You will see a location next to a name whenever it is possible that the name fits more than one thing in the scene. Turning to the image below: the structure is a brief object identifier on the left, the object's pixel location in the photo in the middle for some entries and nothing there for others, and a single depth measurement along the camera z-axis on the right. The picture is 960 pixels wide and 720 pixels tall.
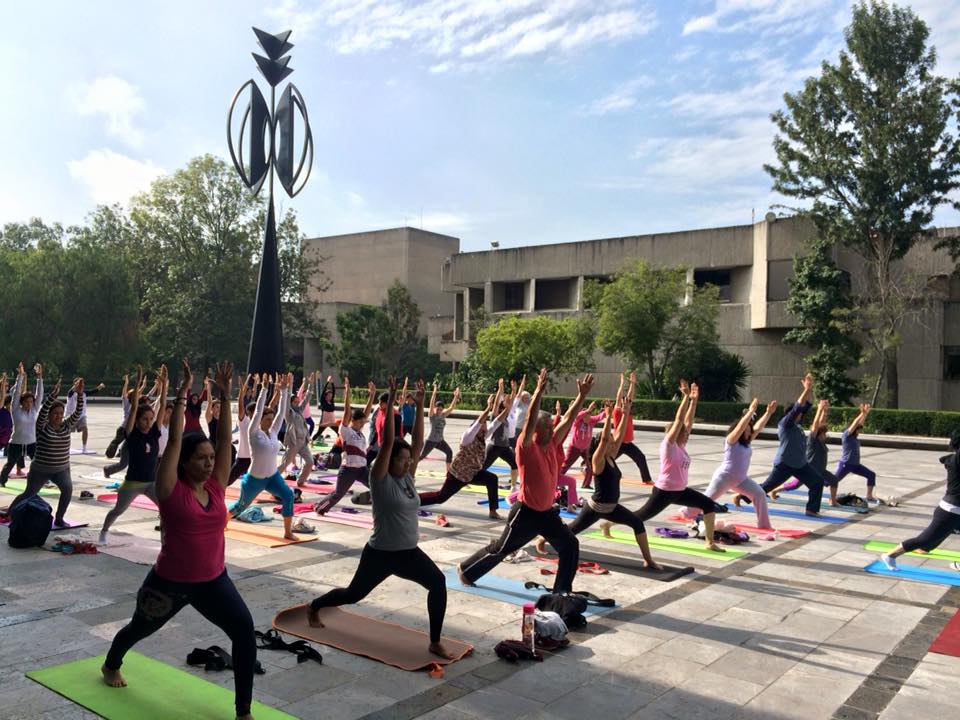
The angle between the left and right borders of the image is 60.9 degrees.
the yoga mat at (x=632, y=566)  8.38
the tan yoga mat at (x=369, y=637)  5.78
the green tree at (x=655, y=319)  36.59
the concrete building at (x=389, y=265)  61.94
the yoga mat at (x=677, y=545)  9.53
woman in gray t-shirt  5.70
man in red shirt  6.96
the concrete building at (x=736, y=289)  34.78
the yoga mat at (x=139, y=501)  12.03
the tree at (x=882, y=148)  32.78
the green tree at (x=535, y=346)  39.12
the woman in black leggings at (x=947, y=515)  8.13
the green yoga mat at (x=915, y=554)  9.78
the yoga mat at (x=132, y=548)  8.68
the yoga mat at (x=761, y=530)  10.85
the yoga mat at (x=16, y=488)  12.98
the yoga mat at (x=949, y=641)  6.27
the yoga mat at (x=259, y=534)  9.61
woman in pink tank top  4.59
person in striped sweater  9.24
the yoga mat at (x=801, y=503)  13.06
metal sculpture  26.92
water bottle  6.00
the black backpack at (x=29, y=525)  8.91
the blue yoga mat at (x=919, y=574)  8.52
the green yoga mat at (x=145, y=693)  4.82
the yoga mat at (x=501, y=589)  7.46
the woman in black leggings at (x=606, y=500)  8.08
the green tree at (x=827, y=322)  34.88
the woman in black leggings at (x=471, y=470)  11.12
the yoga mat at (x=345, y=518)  11.00
